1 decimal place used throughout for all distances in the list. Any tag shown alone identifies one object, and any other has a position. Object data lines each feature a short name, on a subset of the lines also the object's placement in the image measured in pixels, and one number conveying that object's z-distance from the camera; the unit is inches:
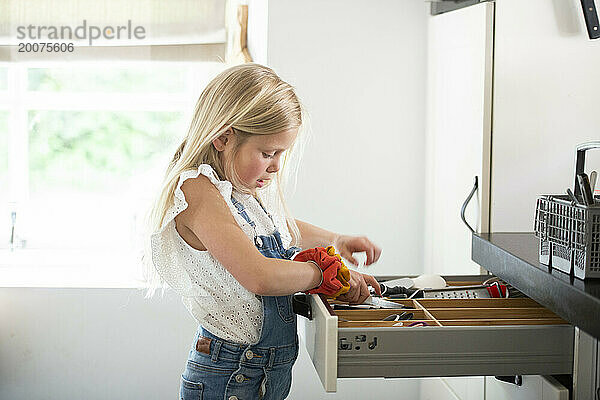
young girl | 65.4
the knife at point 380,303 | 64.6
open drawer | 55.1
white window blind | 124.7
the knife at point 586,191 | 53.2
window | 130.9
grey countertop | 48.4
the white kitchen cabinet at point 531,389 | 56.7
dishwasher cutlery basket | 51.8
